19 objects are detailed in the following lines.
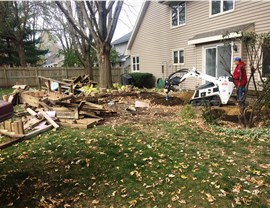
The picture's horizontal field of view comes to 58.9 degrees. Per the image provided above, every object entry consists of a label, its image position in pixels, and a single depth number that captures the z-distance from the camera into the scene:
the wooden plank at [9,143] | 5.14
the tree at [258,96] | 5.89
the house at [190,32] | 10.87
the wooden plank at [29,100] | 7.90
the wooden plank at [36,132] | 5.66
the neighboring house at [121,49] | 30.59
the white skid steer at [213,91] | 8.39
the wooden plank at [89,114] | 6.96
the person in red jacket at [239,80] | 7.53
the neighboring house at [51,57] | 55.45
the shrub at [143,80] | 17.94
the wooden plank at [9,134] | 5.58
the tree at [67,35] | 19.08
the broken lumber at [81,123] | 6.34
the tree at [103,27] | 12.55
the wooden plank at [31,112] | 7.34
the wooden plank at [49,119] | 6.38
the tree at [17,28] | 21.40
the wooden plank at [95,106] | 7.45
